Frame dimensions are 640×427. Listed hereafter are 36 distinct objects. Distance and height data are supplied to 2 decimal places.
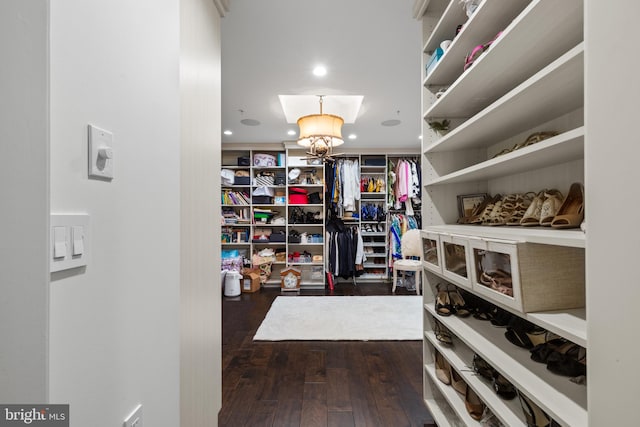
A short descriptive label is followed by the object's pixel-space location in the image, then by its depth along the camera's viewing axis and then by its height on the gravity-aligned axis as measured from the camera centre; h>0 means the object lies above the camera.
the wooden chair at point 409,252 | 4.01 -0.59
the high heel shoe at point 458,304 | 1.37 -0.48
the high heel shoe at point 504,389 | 1.03 -0.68
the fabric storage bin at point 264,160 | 4.67 +0.94
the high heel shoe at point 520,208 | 1.14 +0.02
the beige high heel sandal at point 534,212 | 1.04 +0.00
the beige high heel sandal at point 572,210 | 0.86 +0.01
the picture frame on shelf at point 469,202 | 1.50 +0.06
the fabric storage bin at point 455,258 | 1.12 -0.21
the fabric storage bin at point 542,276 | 0.82 -0.20
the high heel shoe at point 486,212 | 1.32 +0.01
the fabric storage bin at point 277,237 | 4.64 -0.40
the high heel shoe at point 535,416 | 0.87 -0.67
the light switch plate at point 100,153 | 0.58 +0.14
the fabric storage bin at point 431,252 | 1.38 -0.21
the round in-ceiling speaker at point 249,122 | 3.49 +1.22
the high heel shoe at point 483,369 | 1.13 -0.67
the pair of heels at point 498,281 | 0.90 -0.24
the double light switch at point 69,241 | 0.49 -0.05
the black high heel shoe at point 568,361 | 0.85 -0.48
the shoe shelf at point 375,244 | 4.84 -0.55
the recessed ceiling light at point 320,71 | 2.25 +1.22
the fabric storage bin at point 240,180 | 4.68 +0.59
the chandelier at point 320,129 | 2.86 +0.91
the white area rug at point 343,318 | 2.63 -1.19
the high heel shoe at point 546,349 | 0.93 -0.48
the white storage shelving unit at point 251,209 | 4.68 +0.09
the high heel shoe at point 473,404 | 1.16 -0.85
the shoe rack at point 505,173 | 0.77 +0.19
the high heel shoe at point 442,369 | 1.42 -0.85
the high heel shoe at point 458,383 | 1.30 -0.85
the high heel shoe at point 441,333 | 1.42 -0.66
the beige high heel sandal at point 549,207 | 0.96 +0.02
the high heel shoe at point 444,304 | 1.39 -0.48
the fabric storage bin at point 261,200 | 4.69 +0.24
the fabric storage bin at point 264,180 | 4.70 +0.59
